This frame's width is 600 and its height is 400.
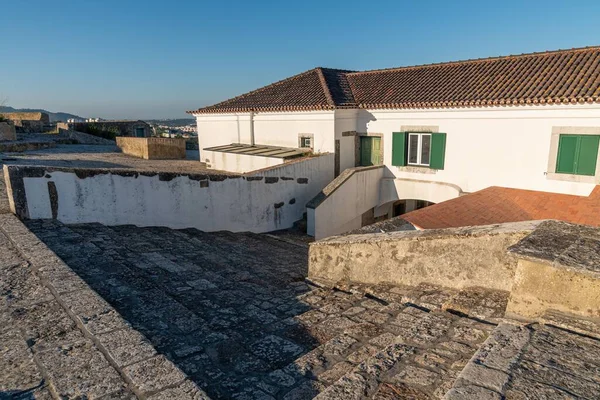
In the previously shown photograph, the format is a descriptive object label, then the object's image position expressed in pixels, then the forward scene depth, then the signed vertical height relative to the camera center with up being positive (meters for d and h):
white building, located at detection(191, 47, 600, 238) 11.25 -0.22
